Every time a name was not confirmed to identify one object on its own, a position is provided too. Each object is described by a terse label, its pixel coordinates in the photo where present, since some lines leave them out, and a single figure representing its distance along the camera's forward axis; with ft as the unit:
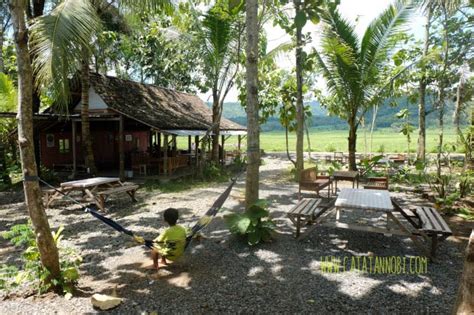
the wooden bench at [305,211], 17.68
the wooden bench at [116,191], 26.63
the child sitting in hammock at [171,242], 14.14
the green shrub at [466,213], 21.74
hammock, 13.91
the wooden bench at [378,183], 27.41
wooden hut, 42.86
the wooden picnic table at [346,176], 28.94
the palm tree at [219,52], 42.30
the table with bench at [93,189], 26.45
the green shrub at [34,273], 12.26
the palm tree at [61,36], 20.39
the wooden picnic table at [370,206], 15.21
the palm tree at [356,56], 35.83
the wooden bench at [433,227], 14.76
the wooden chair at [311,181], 26.89
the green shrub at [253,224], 17.28
